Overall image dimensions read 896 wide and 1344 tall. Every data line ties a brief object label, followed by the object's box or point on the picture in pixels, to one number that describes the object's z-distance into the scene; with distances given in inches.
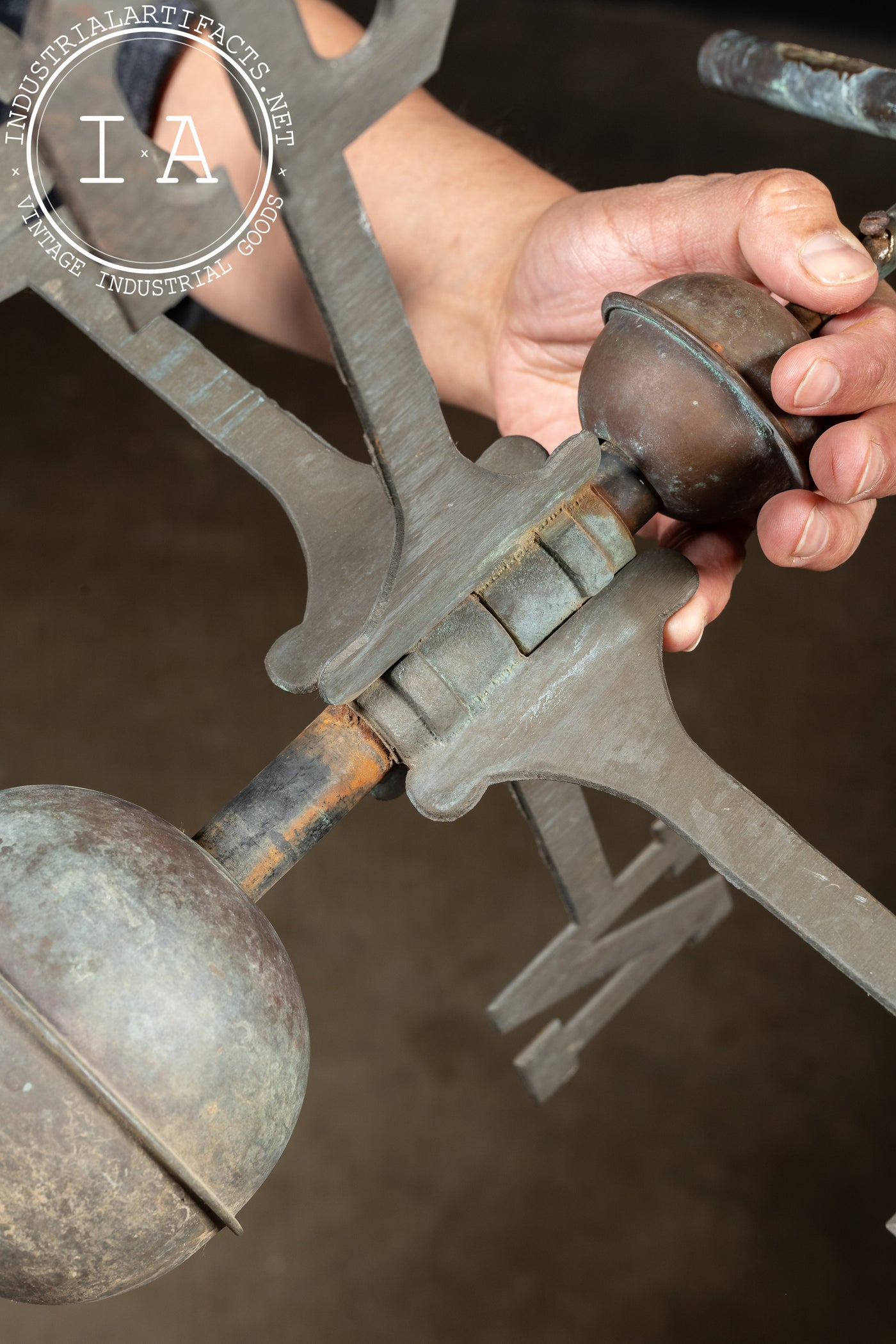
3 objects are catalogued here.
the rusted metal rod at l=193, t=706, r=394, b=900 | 20.7
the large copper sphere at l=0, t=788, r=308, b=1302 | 17.1
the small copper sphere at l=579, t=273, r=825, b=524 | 21.5
